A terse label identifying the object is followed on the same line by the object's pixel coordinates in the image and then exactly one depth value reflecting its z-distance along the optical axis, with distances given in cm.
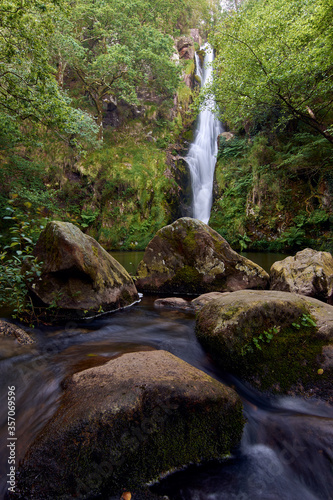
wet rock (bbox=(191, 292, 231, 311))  470
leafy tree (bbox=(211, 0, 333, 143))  821
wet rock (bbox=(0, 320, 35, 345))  289
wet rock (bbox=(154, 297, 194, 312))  484
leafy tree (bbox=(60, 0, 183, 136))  1476
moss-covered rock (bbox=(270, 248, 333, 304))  502
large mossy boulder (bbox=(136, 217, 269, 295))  578
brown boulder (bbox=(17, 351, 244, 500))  141
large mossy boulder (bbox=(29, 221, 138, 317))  394
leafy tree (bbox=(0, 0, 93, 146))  411
